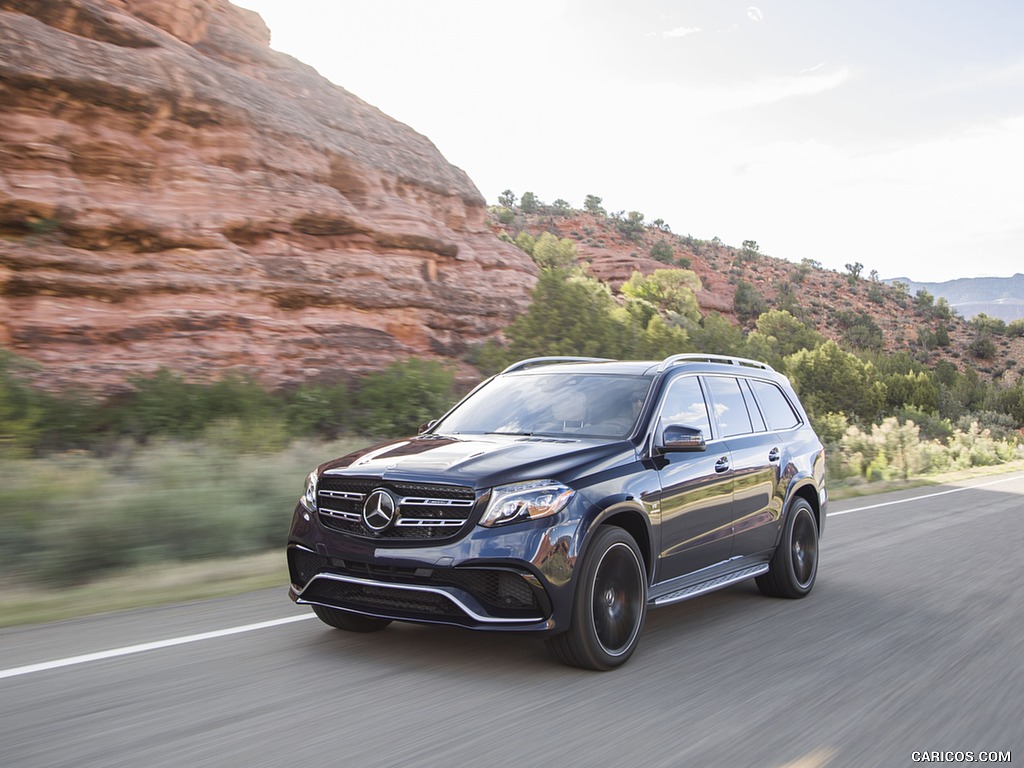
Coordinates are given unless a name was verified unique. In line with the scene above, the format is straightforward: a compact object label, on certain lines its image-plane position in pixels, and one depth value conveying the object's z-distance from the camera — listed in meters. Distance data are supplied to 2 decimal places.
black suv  4.86
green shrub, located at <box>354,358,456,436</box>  24.50
